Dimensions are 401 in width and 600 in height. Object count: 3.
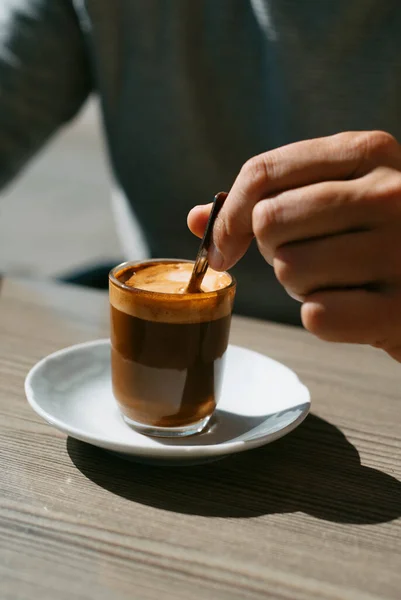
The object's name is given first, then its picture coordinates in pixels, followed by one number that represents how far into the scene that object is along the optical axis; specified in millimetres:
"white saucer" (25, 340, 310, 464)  592
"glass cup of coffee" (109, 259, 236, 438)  666
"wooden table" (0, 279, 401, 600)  481
